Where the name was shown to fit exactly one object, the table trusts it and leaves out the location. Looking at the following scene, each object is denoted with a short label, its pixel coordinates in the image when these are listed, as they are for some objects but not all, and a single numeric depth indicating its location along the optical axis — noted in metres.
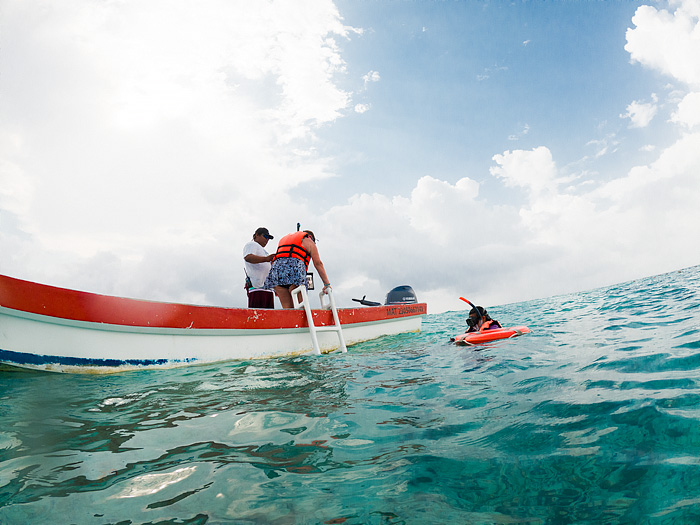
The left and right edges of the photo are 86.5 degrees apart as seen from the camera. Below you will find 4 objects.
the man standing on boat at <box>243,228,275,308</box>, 8.23
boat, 4.75
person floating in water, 8.74
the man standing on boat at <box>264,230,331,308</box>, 8.34
